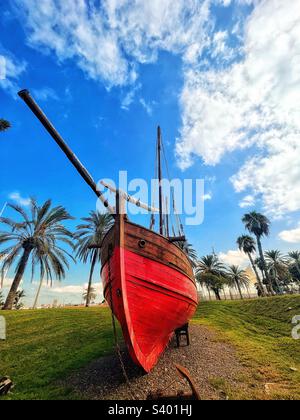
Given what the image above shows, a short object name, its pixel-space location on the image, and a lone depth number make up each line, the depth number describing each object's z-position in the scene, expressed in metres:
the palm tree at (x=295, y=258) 56.09
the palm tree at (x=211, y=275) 39.24
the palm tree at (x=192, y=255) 41.48
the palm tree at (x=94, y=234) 28.73
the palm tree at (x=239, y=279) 54.05
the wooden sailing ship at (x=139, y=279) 5.81
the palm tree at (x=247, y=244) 50.53
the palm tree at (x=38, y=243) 21.77
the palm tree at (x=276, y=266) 52.09
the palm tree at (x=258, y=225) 49.62
